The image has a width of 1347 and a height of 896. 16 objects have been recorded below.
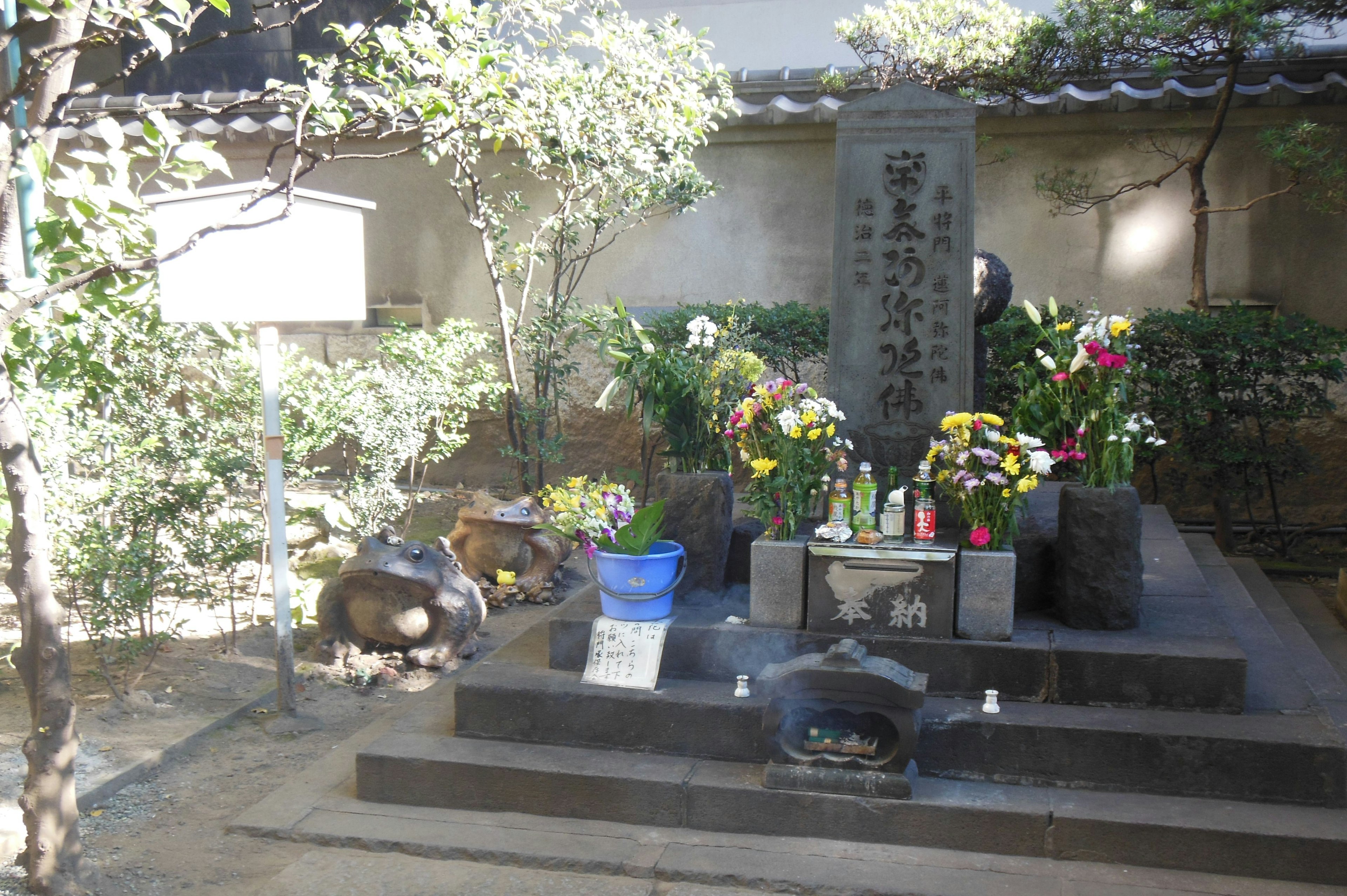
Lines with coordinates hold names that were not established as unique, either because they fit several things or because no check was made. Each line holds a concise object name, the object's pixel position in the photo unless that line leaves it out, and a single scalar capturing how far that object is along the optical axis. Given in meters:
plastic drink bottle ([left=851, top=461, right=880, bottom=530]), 4.86
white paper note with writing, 4.73
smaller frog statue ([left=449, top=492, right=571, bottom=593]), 7.46
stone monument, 5.30
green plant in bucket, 4.96
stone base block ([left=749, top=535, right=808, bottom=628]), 4.80
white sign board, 4.84
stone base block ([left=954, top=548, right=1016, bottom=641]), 4.58
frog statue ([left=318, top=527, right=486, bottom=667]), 6.00
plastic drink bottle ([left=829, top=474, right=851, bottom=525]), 4.89
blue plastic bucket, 4.95
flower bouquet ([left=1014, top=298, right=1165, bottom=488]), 4.81
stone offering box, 4.62
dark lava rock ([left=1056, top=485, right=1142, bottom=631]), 4.71
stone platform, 3.94
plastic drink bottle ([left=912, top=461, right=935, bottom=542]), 4.84
